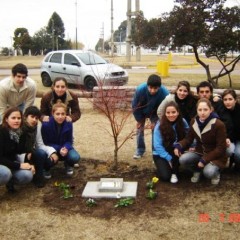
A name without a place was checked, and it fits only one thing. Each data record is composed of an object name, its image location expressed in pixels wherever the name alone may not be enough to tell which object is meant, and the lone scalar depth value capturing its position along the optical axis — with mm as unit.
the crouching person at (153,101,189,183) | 4453
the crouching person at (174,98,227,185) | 4180
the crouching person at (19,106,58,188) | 4293
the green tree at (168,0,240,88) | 12391
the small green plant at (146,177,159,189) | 4273
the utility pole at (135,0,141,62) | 31209
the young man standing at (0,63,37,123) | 4777
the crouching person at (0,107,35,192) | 4004
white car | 12758
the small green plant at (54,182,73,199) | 4090
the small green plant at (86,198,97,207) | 3893
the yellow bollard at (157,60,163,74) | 19375
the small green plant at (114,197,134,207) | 3859
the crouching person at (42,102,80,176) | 4602
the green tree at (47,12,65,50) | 54981
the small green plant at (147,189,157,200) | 3992
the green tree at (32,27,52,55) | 54656
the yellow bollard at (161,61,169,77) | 19062
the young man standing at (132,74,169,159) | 5034
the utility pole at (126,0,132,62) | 30419
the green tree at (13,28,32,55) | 53844
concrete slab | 4059
